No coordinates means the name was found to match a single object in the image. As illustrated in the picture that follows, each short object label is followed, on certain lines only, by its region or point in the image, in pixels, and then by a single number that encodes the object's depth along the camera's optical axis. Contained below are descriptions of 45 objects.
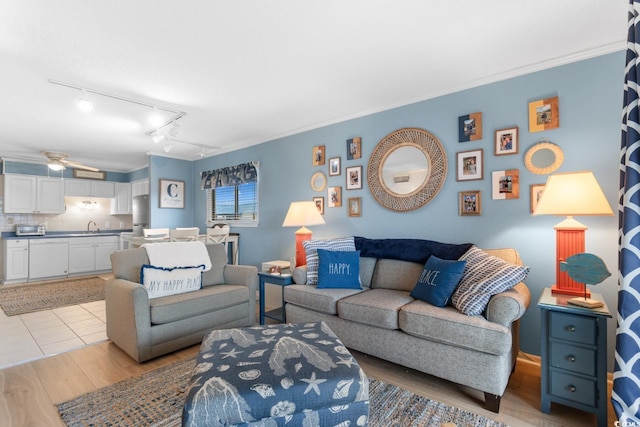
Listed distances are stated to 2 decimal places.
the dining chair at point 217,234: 4.71
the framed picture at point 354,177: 3.57
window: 4.88
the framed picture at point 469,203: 2.77
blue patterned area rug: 1.74
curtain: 1.42
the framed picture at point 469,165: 2.76
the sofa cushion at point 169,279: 2.70
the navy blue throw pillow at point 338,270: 2.87
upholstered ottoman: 1.25
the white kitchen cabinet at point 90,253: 6.11
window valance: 4.80
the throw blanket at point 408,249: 2.64
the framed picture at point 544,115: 2.41
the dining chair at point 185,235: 4.59
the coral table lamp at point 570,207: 1.86
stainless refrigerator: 6.03
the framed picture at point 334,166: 3.77
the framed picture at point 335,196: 3.76
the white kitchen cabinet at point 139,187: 6.52
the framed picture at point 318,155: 3.94
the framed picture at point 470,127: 2.77
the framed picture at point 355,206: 3.58
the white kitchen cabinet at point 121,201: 7.11
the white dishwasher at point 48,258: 5.66
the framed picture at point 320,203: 3.93
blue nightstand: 1.68
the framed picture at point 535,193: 2.46
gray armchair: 2.46
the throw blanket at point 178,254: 2.95
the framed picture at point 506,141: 2.58
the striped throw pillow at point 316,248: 3.01
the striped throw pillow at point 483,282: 2.00
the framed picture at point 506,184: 2.57
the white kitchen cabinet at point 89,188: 6.43
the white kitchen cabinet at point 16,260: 5.41
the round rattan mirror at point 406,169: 3.02
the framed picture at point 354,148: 3.58
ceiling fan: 4.74
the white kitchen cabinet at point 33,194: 5.68
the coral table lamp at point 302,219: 3.42
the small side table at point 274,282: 3.11
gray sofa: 1.85
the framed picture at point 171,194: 5.55
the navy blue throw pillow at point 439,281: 2.21
